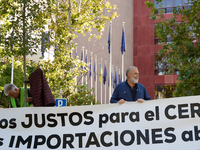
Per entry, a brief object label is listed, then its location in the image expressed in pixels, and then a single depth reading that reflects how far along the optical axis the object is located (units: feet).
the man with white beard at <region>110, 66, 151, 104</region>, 22.84
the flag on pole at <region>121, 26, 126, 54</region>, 91.66
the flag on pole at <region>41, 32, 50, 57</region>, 36.84
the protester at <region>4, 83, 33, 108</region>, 24.13
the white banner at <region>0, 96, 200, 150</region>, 19.70
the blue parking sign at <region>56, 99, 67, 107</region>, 40.09
